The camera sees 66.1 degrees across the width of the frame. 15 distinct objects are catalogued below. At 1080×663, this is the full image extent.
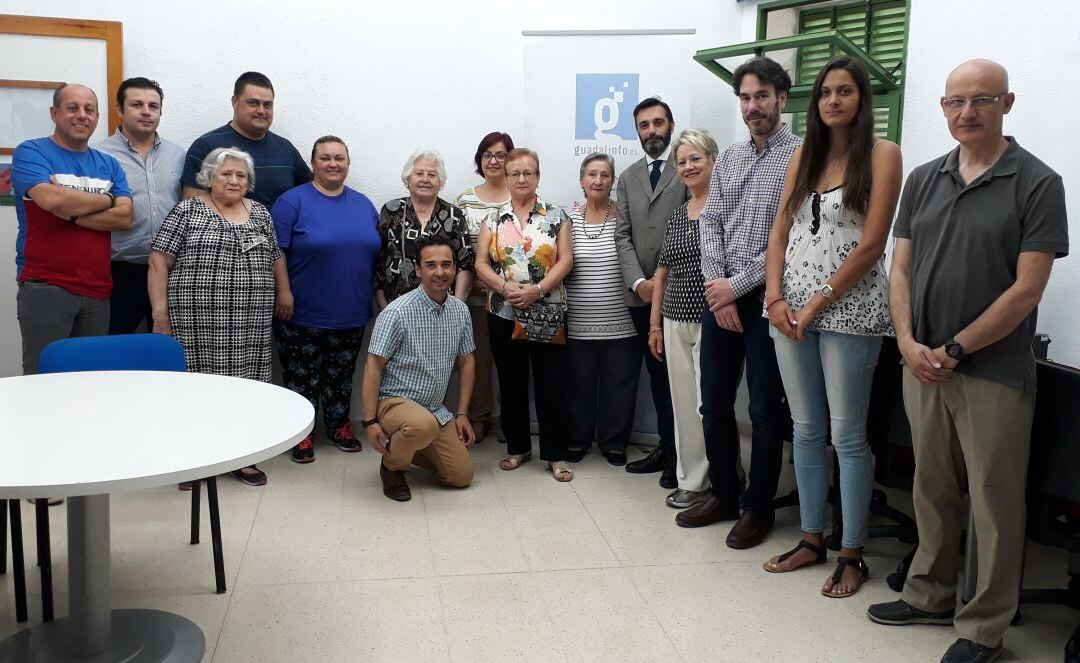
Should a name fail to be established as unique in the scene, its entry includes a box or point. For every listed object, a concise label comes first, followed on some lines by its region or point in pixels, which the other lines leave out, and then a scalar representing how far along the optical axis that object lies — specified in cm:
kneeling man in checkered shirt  355
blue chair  258
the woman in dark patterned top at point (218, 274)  364
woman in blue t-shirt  409
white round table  162
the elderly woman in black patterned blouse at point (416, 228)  418
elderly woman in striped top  395
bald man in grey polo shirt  214
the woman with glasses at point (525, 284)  382
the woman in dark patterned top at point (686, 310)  328
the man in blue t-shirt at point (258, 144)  399
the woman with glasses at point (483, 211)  431
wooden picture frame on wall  410
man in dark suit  381
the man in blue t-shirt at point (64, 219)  331
